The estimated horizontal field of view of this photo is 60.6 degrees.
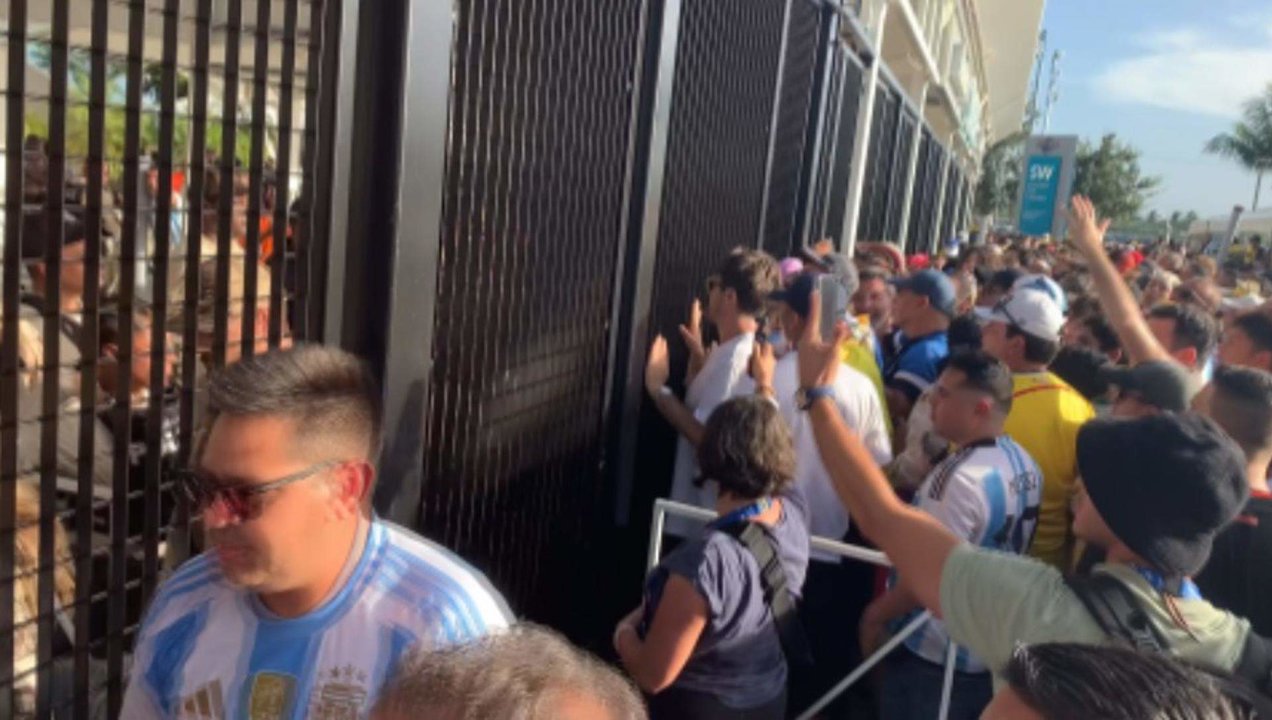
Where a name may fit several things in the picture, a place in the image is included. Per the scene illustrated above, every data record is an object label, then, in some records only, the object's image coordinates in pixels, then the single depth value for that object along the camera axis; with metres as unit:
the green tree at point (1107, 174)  51.62
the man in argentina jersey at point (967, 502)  3.62
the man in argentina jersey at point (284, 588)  1.88
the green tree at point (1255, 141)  55.50
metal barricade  3.71
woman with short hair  3.03
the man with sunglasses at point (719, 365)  4.71
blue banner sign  19.85
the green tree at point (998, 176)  55.91
